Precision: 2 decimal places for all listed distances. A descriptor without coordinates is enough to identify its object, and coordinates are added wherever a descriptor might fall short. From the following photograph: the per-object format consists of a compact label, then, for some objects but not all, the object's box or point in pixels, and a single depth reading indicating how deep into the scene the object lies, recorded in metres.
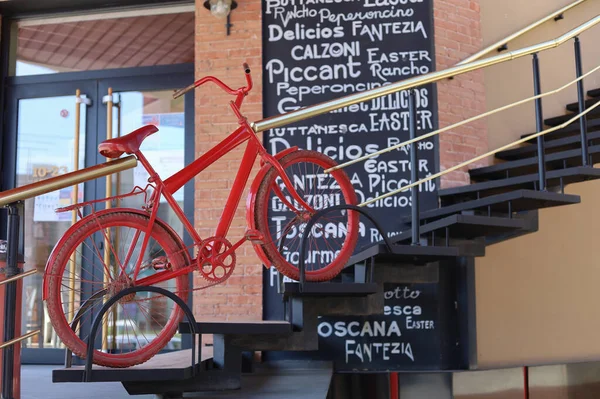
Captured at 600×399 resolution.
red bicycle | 3.04
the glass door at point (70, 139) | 5.92
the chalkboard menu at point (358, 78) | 5.32
